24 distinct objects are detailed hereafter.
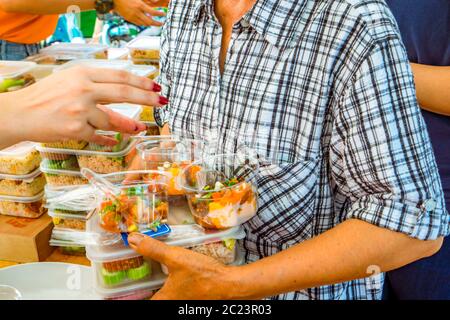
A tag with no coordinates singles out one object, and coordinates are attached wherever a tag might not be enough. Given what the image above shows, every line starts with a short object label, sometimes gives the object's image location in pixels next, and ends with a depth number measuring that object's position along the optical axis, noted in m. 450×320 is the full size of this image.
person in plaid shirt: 0.85
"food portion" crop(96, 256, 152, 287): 0.94
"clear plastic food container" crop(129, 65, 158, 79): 2.00
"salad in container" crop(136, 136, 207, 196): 1.12
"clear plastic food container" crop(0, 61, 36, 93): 1.84
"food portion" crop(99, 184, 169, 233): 0.93
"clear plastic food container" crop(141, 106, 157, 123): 1.87
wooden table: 1.38
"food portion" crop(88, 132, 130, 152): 1.46
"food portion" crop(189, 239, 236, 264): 0.95
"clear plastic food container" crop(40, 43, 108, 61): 2.35
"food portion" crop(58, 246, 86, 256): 1.39
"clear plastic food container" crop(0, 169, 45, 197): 1.53
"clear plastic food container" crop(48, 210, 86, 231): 1.35
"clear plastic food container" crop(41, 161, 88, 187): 1.49
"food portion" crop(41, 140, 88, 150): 1.47
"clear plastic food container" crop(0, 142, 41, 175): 1.50
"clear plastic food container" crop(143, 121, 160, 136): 1.90
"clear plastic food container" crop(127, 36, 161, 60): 2.30
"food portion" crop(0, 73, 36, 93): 1.84
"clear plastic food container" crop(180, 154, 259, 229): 0.93
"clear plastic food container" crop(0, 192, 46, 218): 1.53
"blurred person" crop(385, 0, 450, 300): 1.23
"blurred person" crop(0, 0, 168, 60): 2.18
